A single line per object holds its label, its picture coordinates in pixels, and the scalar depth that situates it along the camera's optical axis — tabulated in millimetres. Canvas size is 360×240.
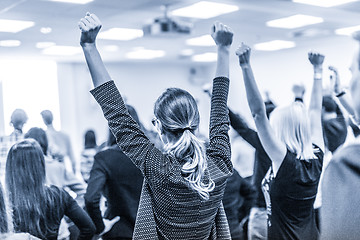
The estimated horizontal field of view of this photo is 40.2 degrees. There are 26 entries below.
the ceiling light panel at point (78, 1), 4969
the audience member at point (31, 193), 2045
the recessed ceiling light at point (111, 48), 7839
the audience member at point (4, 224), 1688
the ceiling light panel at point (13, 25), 5652
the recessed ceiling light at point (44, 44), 7103
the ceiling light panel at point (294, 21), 6543
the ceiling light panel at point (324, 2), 5657
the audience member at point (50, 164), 2789
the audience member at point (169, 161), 1275
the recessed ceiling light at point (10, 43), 6711
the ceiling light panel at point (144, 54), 8679
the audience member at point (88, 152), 4320
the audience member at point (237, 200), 2332
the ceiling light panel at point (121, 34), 6659
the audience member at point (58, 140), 3593
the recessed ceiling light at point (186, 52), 9088
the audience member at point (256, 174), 2270
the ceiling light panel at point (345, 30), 7594
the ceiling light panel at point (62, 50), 7637
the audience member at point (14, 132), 2937
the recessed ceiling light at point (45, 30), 6138
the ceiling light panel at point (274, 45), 8810
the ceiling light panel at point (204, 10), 5500
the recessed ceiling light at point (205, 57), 9928
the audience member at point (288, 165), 1967
